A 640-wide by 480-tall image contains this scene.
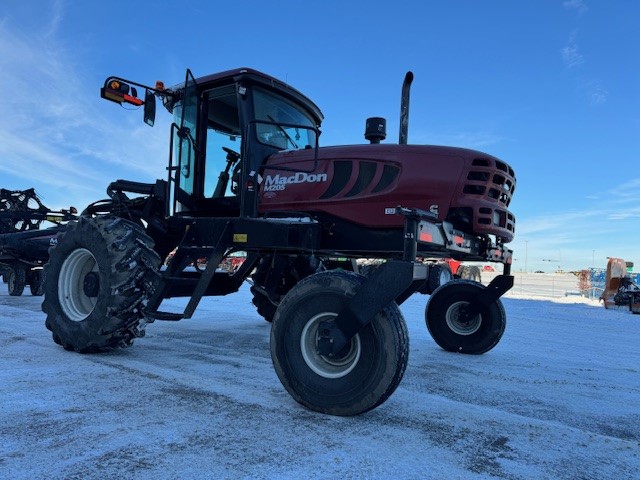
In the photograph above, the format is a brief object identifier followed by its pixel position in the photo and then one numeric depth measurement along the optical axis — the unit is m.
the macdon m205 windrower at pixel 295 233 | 3.08
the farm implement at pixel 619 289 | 14.59
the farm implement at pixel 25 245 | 11.27
